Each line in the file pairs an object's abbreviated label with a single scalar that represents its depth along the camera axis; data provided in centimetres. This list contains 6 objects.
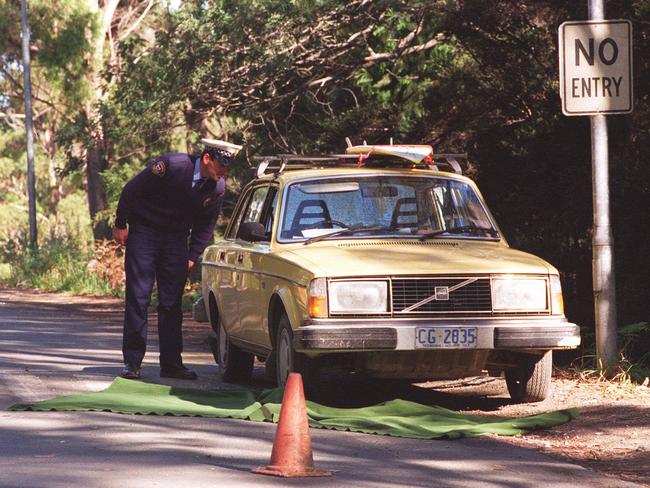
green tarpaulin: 1811
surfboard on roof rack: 2292
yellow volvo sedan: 1920
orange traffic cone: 1411
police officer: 2373
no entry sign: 2408
